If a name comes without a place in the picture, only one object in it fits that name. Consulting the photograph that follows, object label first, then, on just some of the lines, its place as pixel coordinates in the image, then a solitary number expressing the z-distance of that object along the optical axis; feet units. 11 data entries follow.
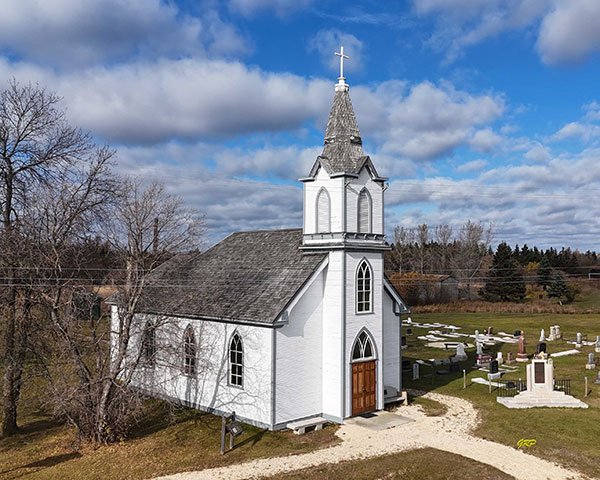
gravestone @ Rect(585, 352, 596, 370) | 102.35
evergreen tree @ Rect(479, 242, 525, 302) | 239.91
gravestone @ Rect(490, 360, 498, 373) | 91.77
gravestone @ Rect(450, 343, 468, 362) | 112.98
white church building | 66.90
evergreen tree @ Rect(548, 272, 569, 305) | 237.25
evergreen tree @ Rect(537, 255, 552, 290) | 257.75
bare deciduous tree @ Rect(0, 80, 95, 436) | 61.93
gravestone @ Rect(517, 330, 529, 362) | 112.16
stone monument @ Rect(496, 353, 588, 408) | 75.51
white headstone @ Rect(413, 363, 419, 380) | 95.20
